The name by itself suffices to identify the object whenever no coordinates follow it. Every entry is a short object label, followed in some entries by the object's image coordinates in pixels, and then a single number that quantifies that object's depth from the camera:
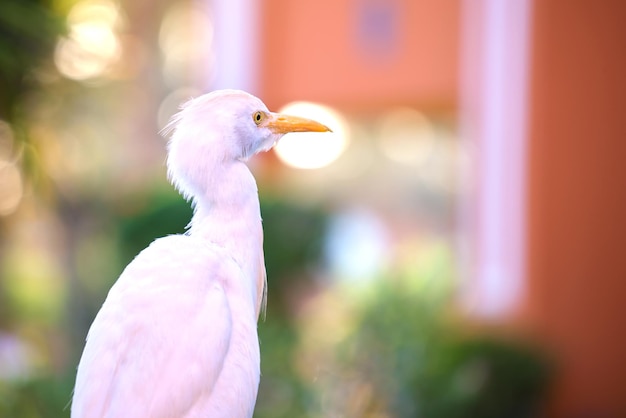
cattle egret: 4.26
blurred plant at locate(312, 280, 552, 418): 12.91
